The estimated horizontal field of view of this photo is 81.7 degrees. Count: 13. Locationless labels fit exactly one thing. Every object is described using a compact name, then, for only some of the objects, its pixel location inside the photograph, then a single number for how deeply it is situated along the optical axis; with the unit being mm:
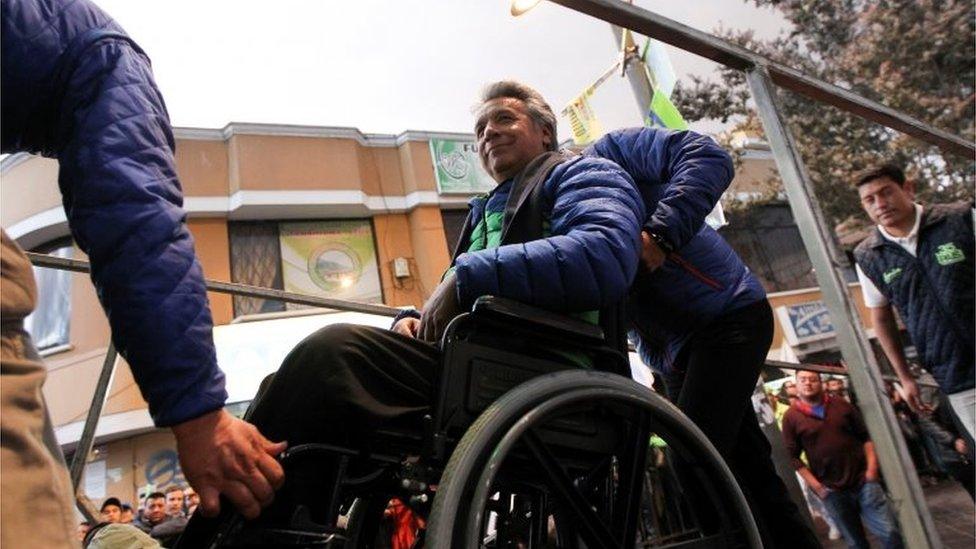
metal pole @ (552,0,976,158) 1378
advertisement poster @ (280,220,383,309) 10602
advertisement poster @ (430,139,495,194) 12166
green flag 2836
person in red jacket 4340
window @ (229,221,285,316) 10188
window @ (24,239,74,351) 9738
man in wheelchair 1035
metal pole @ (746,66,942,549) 1309
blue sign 13000
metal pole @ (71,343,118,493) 1589
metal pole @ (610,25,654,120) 4590
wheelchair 957
